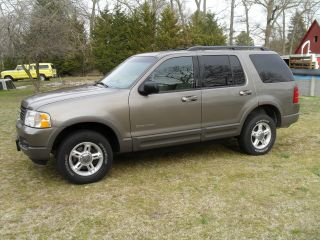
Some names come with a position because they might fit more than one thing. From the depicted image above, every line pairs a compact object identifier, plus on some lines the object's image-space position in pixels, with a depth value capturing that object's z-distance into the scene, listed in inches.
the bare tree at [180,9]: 1654.8
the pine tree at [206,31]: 1054.4
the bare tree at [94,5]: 1488.2
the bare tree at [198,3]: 1653.4
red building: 1156.5
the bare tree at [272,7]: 1366.3
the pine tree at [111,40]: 1189.8
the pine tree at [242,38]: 1993.1
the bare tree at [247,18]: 1752.7
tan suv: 192.9
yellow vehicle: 1441.9
